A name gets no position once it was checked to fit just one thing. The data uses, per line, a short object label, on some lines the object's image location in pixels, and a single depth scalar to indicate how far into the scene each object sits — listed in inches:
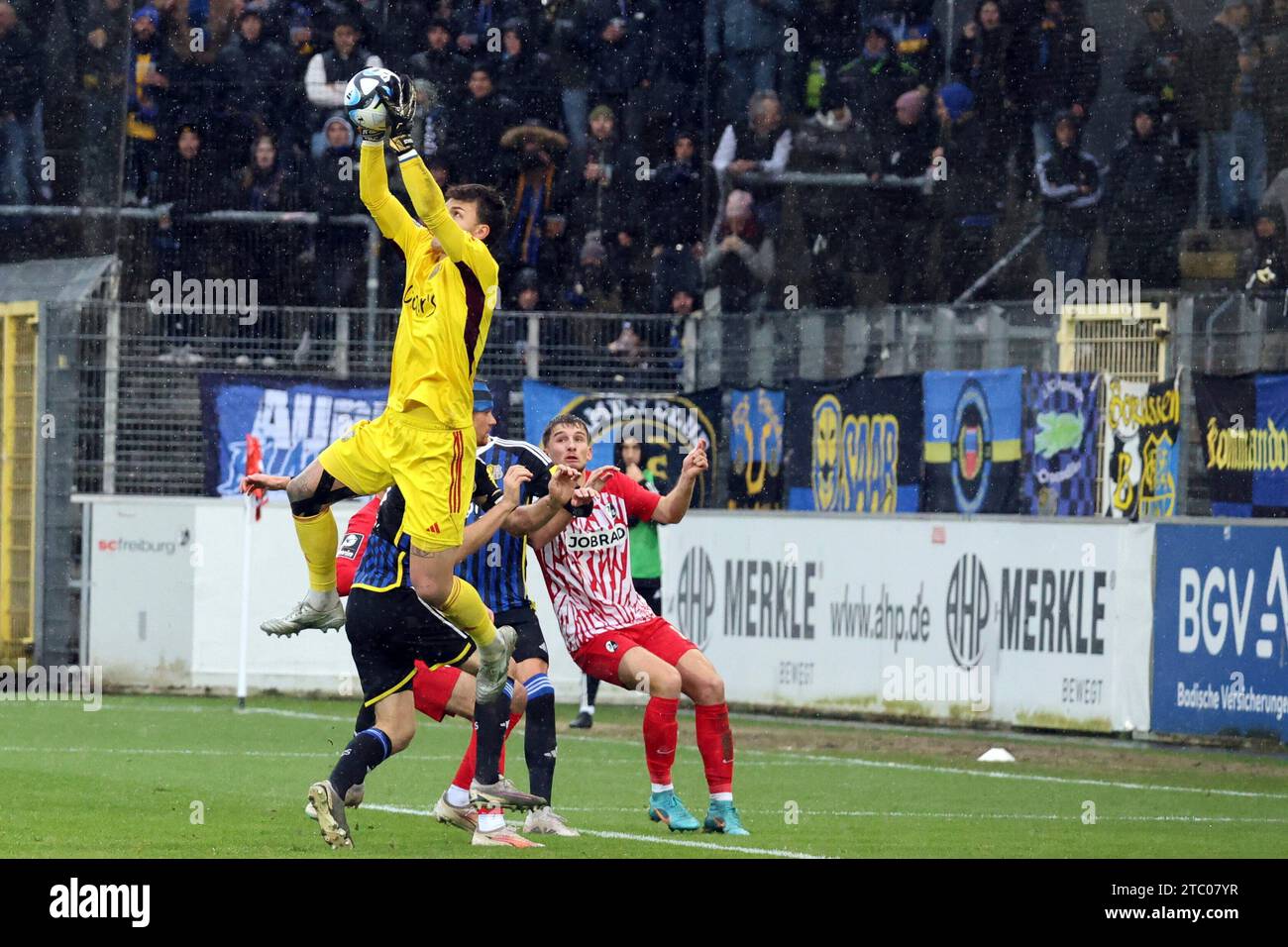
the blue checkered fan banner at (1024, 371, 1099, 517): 635.5
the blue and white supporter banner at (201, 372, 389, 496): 773.3
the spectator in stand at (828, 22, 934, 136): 869.8
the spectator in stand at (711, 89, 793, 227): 872.3
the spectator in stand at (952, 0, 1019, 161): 840.3
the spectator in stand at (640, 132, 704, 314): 859.4
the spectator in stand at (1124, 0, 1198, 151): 775.1
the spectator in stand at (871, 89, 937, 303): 832.3
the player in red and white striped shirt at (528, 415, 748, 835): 390.6
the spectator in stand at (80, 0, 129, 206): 823.1
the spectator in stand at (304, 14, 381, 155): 865.7
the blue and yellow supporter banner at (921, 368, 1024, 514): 653.9
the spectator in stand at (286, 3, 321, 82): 871.7
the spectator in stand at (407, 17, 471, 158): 857.5
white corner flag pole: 687.7
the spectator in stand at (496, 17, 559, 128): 879.1
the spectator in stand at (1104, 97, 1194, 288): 761.6
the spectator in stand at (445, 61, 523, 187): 853.8
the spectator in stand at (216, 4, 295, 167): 845.2
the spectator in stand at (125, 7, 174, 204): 838.5
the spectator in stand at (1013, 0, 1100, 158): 820.0
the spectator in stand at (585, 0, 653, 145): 885.8
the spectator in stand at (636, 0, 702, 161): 882.1
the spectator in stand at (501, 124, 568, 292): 855.1
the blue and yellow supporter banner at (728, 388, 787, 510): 737.0
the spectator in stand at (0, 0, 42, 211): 839.7
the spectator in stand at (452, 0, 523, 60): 886.4
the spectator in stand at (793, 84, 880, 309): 843.4
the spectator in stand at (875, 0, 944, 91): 871.1
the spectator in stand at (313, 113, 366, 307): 823.7
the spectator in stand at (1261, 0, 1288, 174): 738.2
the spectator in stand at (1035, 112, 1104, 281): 792.9
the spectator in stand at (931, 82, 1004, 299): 821.9
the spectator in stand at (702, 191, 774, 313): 863.7
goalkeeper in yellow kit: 334.3
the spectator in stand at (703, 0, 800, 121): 890.1
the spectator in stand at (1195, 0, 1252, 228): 748.0
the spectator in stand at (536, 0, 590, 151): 885.8
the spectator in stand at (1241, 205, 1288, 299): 709.9
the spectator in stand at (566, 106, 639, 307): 862.5
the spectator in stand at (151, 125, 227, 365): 818.2
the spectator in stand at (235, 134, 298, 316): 823.1
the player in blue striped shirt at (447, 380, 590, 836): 374.9
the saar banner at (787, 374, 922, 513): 690.8
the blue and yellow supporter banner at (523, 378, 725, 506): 757.9
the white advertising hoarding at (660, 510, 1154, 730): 605.9
